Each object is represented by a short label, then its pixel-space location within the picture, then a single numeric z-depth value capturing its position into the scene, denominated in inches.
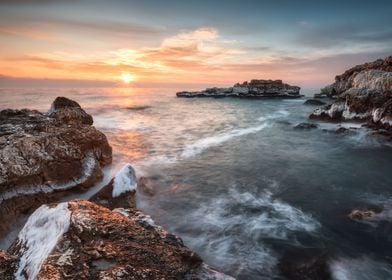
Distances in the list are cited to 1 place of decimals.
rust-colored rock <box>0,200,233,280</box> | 136.9
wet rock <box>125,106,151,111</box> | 1699.8
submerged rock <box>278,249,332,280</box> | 226.5
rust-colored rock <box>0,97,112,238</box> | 282.0
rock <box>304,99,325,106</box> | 1853.6
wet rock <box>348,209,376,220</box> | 320.8
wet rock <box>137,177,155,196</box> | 386.0
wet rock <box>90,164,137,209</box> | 298.9
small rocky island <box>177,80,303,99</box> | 2748.5
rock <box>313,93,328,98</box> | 2496.3
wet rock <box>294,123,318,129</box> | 933.2
